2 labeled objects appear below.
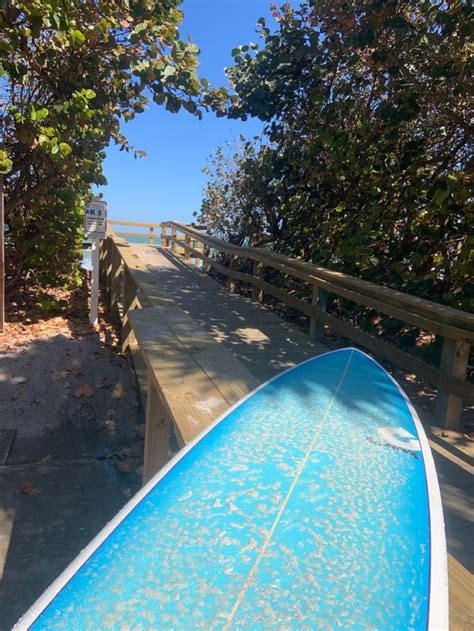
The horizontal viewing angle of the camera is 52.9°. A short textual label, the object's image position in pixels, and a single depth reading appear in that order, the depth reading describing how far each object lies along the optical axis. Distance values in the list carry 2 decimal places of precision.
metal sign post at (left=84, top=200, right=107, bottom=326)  7.07
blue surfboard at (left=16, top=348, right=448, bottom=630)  1.04
